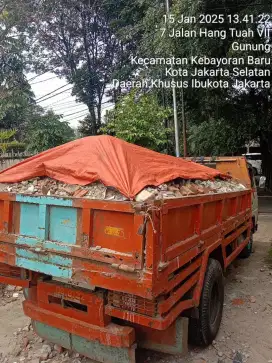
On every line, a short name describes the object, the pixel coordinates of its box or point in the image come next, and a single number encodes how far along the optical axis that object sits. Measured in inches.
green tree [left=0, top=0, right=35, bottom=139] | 690.8
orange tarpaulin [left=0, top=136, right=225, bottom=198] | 103.4
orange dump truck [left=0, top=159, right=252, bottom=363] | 85.0
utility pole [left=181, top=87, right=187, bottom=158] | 465.6
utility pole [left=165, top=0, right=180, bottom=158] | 437.0
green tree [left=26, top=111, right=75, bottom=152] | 586.2
